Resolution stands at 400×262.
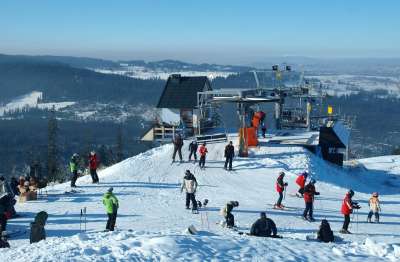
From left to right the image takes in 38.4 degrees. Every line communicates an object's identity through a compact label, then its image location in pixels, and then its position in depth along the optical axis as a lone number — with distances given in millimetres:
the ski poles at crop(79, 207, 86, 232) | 18438
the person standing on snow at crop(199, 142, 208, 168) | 27364
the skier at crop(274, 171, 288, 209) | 21141
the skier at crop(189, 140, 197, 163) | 29016
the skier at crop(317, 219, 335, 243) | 16031
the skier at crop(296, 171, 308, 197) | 22078
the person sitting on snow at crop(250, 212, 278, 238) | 16125
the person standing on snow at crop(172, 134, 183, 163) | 28812
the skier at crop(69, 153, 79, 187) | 24188
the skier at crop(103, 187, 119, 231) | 16938
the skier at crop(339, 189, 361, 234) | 18141
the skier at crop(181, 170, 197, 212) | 19922
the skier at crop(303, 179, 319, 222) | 19438
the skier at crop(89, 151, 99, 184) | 24641
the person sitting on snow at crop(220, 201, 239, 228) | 17703
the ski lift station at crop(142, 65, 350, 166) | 32125
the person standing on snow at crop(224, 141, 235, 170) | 27047
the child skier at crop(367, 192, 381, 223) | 20259
